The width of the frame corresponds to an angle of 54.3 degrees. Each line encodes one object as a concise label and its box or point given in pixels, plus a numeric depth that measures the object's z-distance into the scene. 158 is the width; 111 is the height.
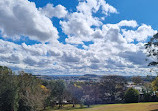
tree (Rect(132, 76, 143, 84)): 88.06
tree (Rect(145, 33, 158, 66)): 25.43
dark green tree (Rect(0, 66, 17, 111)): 27.61
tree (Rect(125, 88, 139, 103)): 48.03
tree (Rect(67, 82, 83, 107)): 48.88
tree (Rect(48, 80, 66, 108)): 46.41
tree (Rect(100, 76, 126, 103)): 55.19
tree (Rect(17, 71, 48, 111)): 29.63
